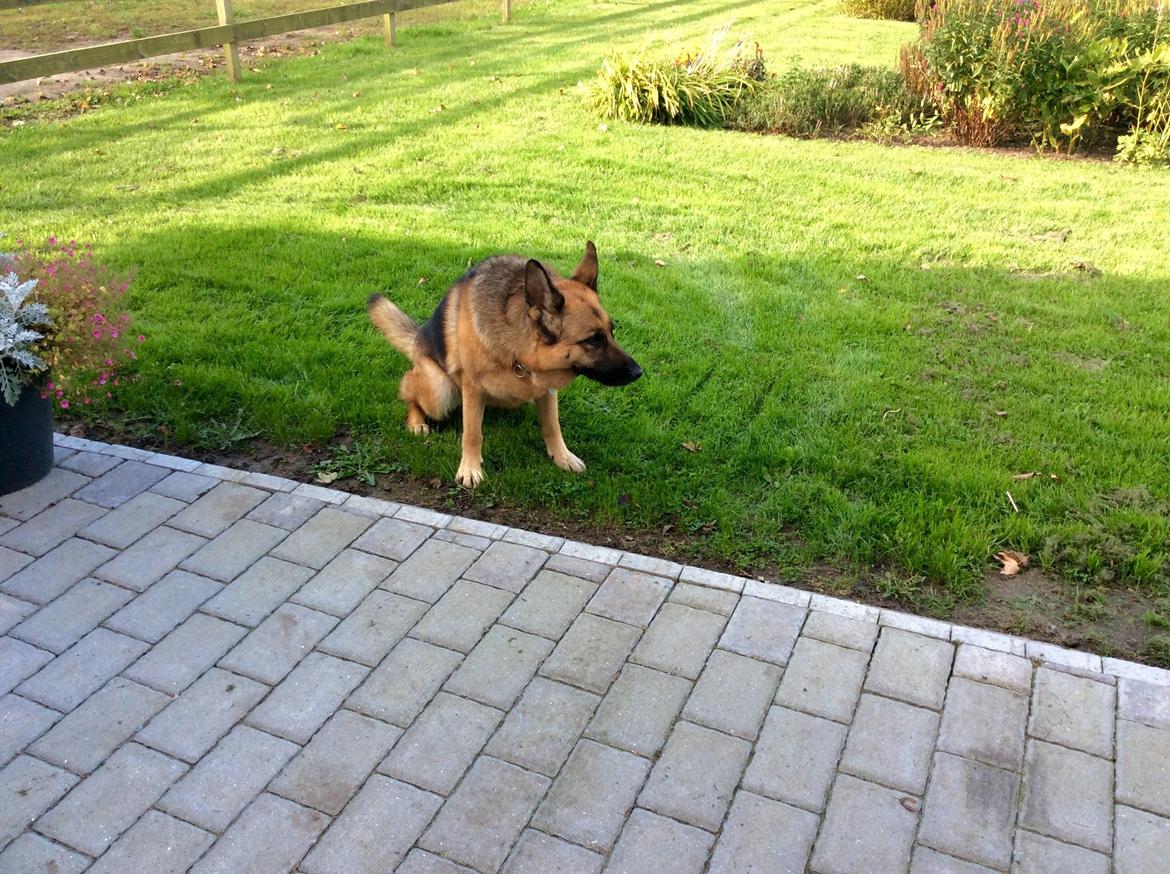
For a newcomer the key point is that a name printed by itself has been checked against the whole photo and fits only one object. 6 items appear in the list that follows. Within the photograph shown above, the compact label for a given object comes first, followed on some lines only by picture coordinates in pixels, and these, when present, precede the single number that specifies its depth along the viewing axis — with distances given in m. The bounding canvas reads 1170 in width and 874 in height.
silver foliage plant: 4.00
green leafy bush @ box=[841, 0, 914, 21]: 18.48
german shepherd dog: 4.04
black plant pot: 4.24
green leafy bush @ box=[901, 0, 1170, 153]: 9.48
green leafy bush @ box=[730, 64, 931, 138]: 10.67
